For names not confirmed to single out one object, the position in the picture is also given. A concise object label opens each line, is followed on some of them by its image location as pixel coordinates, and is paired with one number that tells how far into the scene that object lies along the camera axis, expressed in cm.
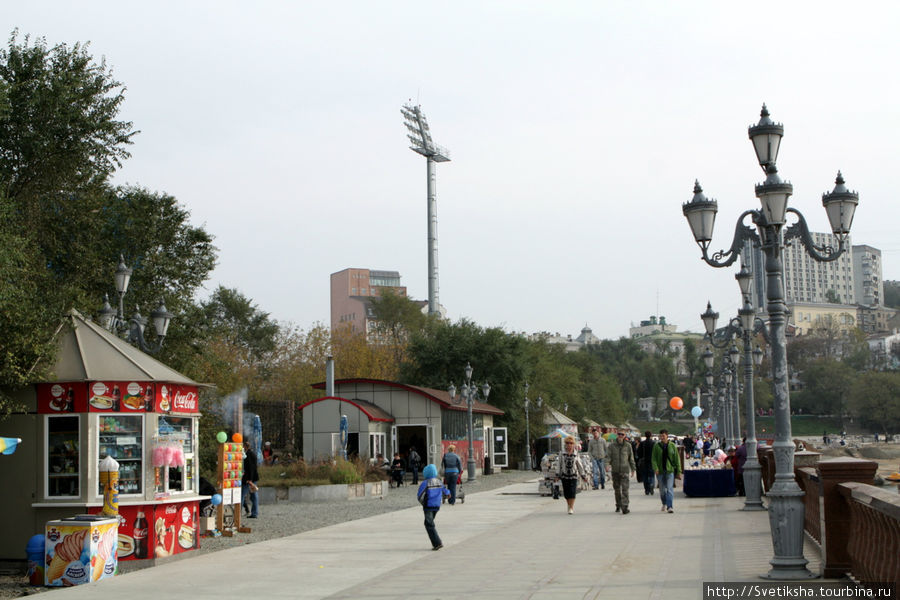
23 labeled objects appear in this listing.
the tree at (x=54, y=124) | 2562
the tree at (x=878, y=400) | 13075
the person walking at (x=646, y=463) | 2467
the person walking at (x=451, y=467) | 2438
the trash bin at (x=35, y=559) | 1300
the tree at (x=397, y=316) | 8831
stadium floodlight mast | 9241
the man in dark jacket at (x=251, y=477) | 2109
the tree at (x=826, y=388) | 14325
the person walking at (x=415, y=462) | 3840
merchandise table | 2491
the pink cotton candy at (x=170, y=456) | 1444
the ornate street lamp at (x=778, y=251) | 1037
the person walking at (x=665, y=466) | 2052
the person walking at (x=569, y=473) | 2095
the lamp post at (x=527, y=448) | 5649
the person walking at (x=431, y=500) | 1494
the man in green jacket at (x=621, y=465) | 2050
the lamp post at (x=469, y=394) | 3948
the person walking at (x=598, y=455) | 2967
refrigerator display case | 1414
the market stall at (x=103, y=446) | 1394
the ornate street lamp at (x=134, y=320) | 1767
